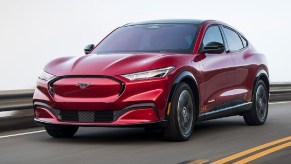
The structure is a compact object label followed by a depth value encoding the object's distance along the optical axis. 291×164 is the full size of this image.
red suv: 10.43
